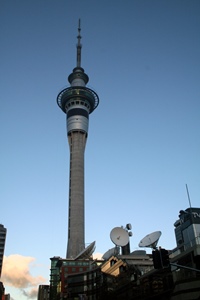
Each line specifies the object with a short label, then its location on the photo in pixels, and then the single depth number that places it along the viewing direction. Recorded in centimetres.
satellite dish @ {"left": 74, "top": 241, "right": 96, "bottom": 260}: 10619
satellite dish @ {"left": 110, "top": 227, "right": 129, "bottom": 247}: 7369
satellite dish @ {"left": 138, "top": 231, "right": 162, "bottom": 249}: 5436
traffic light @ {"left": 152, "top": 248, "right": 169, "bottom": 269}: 1900
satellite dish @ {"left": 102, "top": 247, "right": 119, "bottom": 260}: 7894
